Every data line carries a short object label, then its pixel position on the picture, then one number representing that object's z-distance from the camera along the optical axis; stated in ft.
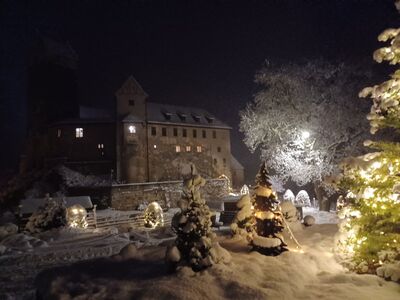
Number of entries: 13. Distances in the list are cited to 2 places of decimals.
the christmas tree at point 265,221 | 34.37
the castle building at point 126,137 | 147.84
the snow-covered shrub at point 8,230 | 64.95
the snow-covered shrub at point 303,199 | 115.26
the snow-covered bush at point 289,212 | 48.19
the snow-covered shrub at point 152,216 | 79.51
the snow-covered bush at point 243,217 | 43.47
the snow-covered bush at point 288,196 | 116.98
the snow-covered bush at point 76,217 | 74.43
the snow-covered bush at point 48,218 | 70.49
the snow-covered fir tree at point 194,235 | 28.63
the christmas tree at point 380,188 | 26.86
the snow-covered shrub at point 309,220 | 50.80
